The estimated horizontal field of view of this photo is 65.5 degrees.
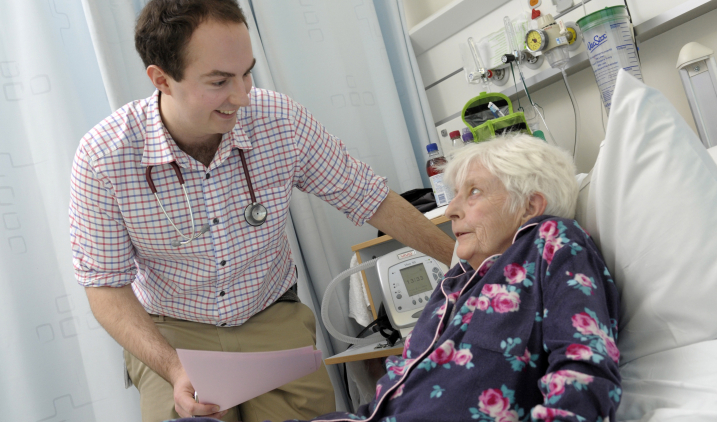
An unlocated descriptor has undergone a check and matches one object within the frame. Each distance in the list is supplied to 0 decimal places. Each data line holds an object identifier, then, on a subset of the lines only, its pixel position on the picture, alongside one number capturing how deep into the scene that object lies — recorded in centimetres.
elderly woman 84
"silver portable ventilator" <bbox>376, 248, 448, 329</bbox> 168
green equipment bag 187
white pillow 93
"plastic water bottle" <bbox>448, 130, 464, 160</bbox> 208
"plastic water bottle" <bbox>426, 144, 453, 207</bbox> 191
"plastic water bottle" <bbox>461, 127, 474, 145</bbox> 203
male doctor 127
